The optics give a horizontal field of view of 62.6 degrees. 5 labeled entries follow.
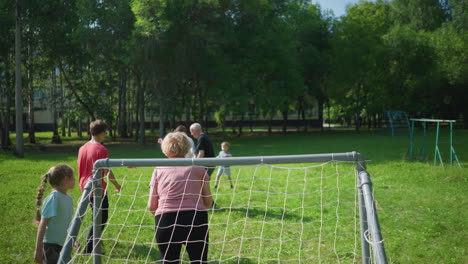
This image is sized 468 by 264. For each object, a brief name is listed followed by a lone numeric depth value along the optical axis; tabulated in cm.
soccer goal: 310
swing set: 1478
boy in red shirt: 468
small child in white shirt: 906
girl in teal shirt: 351
